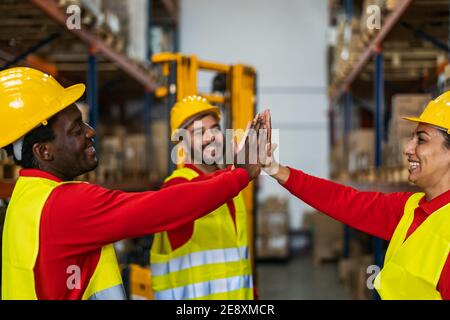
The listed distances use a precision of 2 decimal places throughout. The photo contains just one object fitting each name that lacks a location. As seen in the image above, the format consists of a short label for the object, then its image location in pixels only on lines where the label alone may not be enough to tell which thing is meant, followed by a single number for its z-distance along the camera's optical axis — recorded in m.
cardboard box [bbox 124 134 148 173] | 8.64
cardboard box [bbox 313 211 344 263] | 10.69
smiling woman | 2.08
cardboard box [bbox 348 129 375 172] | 8.22
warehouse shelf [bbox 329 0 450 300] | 5.69
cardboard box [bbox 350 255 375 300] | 7.02
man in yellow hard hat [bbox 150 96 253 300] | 3.06
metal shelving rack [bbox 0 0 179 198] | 5.20
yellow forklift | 4.55
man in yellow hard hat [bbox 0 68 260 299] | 1.95
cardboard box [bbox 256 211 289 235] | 11.11
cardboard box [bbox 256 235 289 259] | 10.97
